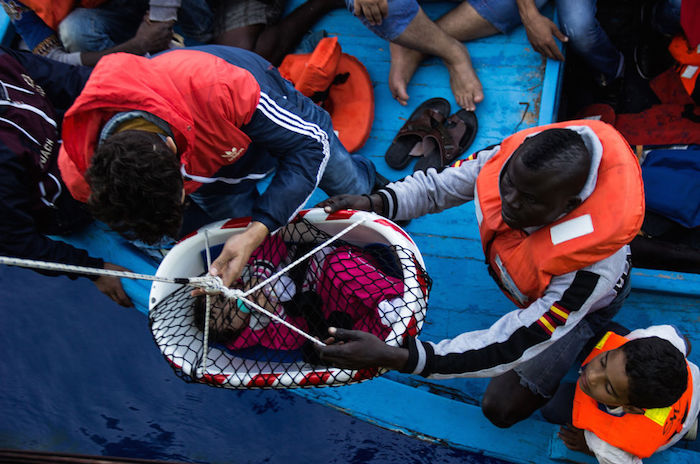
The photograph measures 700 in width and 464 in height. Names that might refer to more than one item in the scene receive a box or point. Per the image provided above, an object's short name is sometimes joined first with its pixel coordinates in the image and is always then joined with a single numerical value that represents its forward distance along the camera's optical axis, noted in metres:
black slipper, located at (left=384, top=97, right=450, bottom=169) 2.22
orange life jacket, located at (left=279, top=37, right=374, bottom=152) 2.22
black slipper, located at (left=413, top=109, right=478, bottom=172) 2.15
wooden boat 1.66
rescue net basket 1.25
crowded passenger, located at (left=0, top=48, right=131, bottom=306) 1.49
